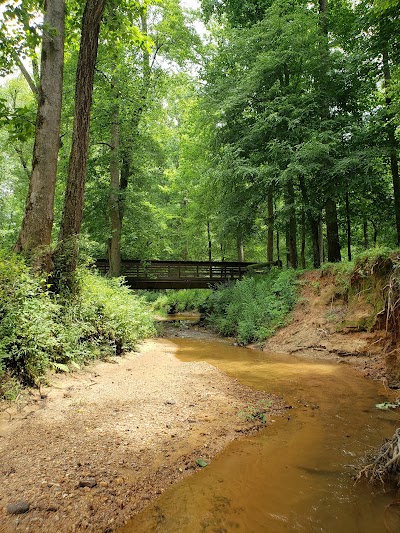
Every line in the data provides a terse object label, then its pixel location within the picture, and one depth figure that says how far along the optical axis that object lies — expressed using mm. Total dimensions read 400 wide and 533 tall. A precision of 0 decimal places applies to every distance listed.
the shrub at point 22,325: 4566
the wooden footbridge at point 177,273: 17922
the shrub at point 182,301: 23766
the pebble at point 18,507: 2277
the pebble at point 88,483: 2627
